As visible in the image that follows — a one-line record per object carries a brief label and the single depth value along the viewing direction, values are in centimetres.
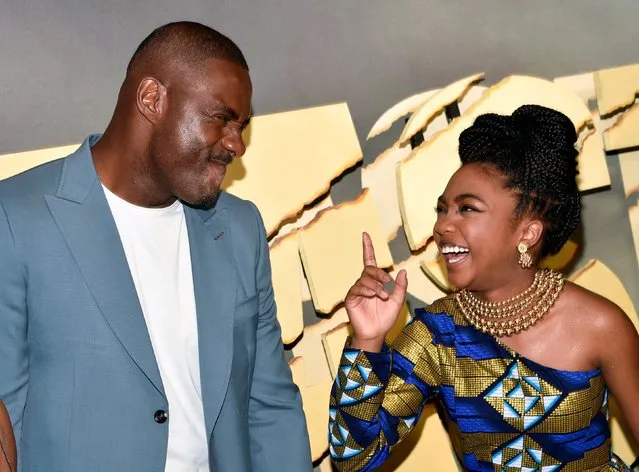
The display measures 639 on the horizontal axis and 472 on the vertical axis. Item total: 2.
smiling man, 207
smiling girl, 254
